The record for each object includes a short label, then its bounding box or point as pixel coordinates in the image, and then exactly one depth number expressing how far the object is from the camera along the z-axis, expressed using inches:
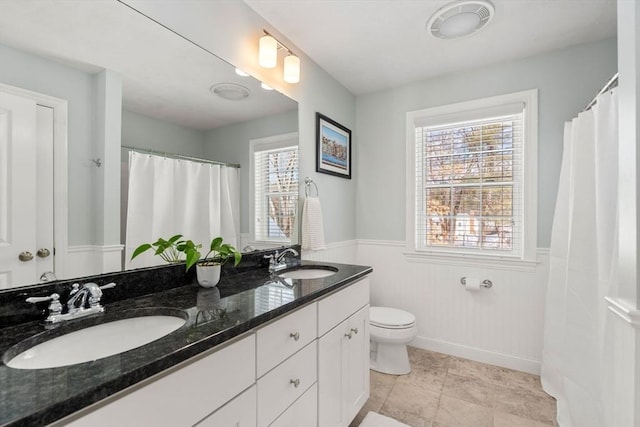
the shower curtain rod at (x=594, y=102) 62.6
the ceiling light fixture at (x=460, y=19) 68.0
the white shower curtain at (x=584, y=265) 57.2
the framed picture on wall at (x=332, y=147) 94.7
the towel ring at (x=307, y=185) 89.7
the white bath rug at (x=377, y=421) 68.5
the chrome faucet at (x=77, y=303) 36.1
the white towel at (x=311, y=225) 86.9
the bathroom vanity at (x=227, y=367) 23.0
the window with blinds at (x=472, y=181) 92.9
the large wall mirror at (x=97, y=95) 36.5
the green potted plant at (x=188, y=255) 50.8
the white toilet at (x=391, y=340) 86.4
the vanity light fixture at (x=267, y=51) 70.0
